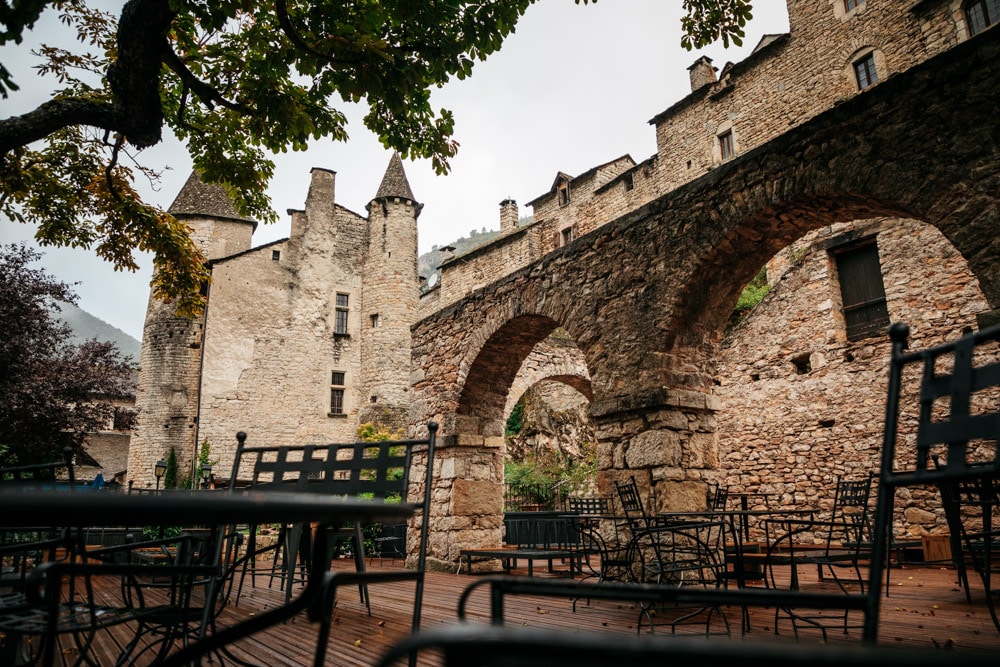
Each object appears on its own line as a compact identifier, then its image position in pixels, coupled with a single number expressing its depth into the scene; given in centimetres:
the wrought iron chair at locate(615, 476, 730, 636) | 475
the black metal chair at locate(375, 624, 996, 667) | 50
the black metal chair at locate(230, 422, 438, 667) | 222
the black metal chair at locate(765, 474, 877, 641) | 350
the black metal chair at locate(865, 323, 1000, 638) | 119
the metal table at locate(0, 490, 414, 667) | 99
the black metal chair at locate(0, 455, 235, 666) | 175
